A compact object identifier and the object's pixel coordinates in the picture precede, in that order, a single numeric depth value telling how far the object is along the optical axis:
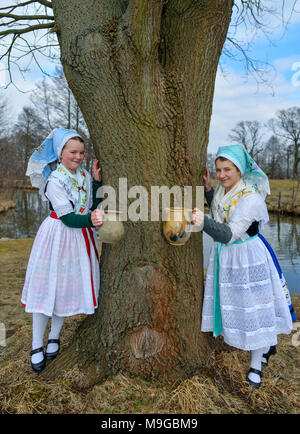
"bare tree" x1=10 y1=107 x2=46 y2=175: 24.98
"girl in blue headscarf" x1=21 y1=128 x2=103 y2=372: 2.28
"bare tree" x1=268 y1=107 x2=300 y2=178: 36.51
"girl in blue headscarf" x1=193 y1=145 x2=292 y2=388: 2.14
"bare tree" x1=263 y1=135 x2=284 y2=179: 44.38
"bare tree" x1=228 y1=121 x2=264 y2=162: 44.69
